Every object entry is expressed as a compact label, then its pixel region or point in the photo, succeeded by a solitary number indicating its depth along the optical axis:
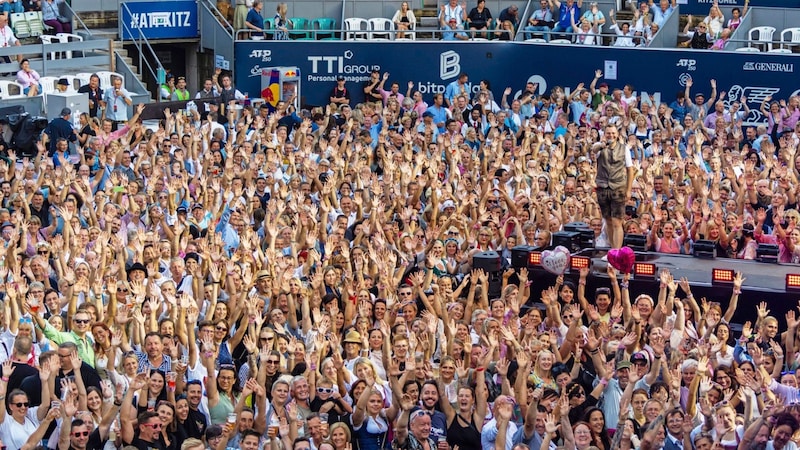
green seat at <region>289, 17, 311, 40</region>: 26.98
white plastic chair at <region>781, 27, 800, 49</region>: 25.20
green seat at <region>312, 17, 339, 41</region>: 27.12
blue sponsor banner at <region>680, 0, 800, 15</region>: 26.34
